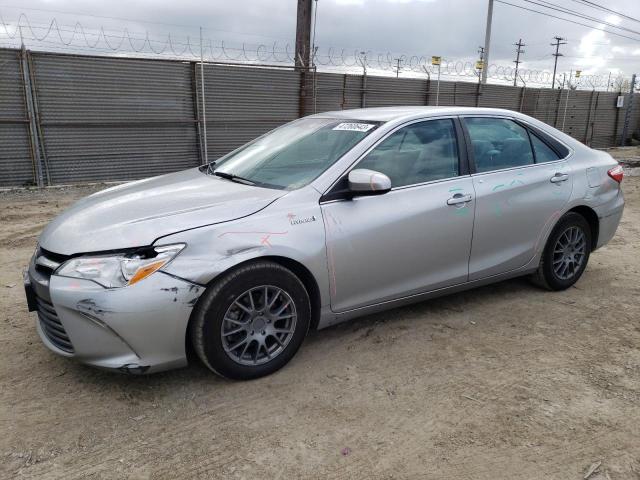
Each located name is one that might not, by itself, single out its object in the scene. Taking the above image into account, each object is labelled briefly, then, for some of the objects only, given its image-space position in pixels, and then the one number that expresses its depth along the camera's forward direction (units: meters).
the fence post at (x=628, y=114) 21.54
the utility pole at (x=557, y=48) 53.84
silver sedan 2.87
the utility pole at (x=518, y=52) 56.44
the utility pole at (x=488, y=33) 24.05
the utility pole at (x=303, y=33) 12.02
